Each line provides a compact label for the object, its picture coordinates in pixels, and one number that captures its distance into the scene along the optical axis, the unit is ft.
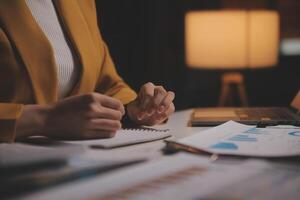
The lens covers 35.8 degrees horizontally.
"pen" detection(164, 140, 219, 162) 2.13
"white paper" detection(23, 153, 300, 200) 1.35
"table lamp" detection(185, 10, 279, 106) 6.93
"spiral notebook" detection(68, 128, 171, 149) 2.28
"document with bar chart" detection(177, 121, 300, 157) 2.05
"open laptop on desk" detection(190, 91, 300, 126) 3.12
